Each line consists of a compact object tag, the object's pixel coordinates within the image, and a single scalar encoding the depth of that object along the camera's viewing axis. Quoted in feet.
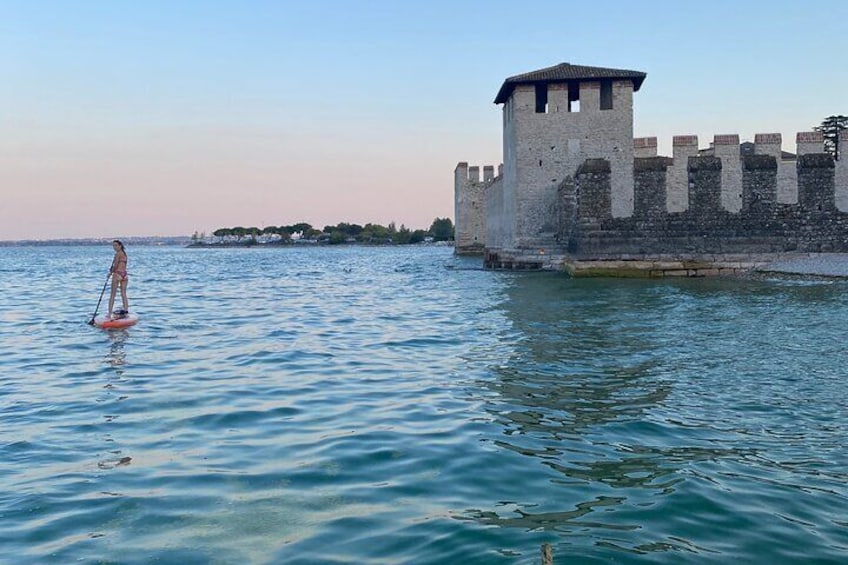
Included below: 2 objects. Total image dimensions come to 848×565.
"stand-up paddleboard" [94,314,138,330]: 40.75
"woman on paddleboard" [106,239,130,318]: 44.24
